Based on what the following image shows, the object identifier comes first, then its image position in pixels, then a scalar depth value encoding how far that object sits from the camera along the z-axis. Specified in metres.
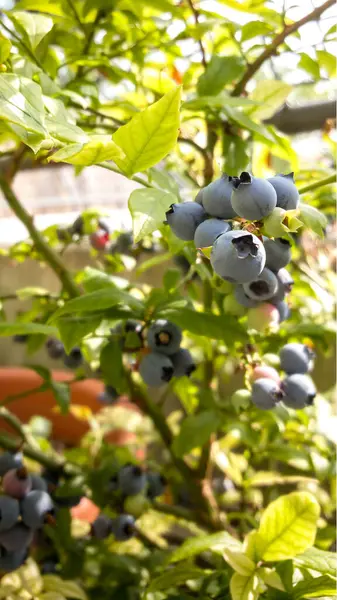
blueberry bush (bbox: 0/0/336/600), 0.34
